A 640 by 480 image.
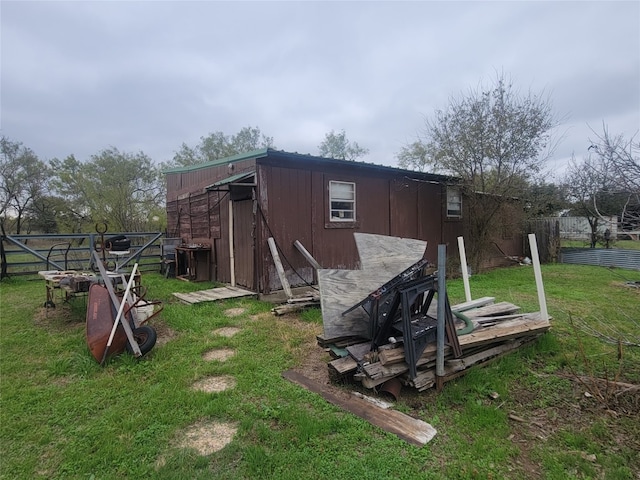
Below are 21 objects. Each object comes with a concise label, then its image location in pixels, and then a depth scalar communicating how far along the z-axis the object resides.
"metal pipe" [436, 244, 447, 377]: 2.63
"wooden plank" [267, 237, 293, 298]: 5.84
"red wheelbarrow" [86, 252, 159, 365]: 3.31
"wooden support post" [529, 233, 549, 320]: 3.66
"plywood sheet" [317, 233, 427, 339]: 3.27
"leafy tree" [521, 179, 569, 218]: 9.67
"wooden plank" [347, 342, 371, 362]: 2.87
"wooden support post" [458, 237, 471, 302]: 4.58
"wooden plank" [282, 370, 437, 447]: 2.20
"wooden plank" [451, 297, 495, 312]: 4.06
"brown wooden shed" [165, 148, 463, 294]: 6.38
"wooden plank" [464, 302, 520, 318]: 3.86
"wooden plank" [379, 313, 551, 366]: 2.70
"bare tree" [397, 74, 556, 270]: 8.68
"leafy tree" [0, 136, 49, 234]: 16.97
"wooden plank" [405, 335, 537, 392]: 2.71
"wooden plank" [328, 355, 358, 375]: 2.79
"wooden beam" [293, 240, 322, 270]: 6.27
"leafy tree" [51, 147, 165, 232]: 15.05
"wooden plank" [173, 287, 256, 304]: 5.92
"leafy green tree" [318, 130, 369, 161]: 30.48
